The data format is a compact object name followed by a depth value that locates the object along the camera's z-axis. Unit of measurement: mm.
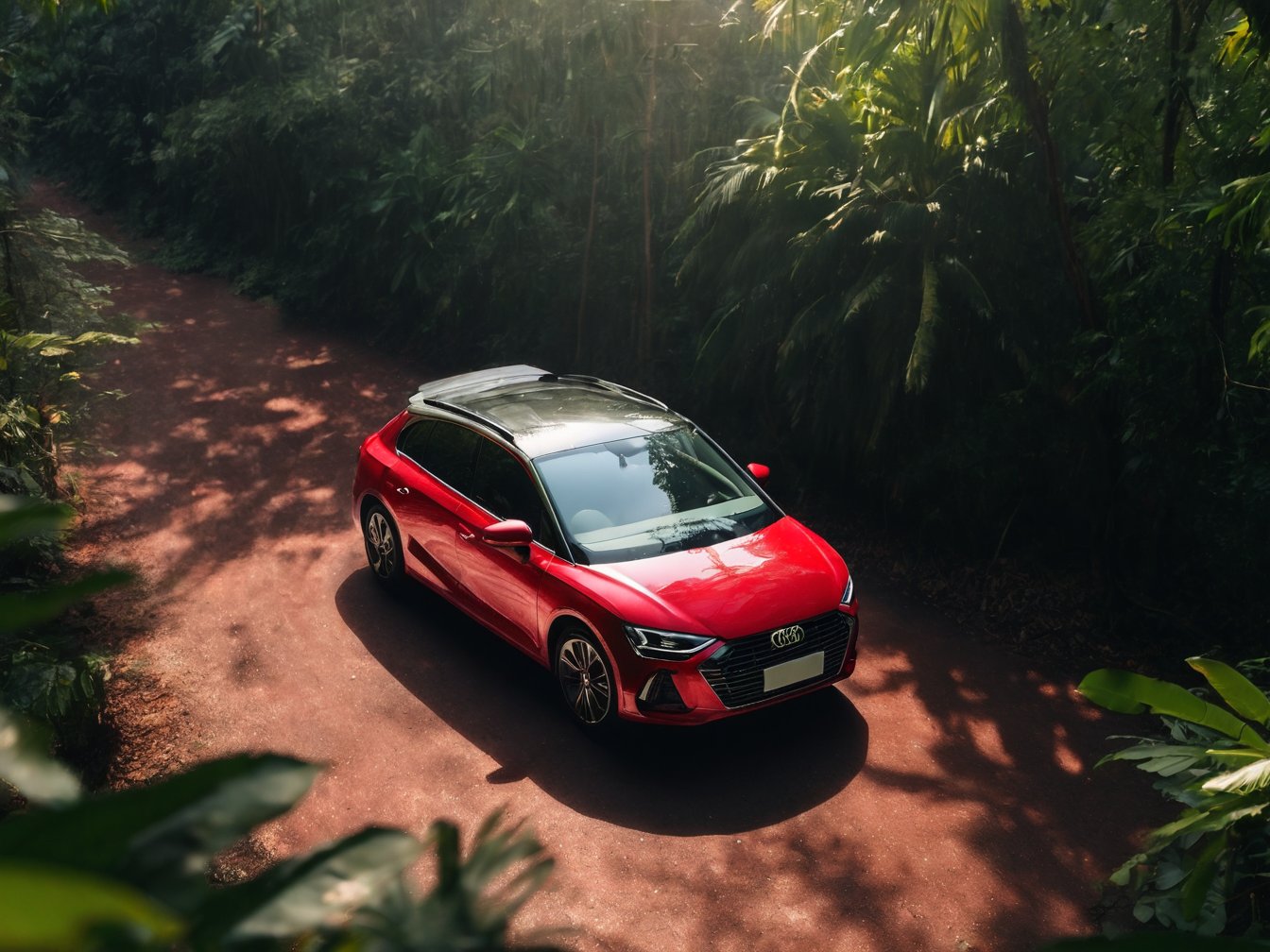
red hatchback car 6910
